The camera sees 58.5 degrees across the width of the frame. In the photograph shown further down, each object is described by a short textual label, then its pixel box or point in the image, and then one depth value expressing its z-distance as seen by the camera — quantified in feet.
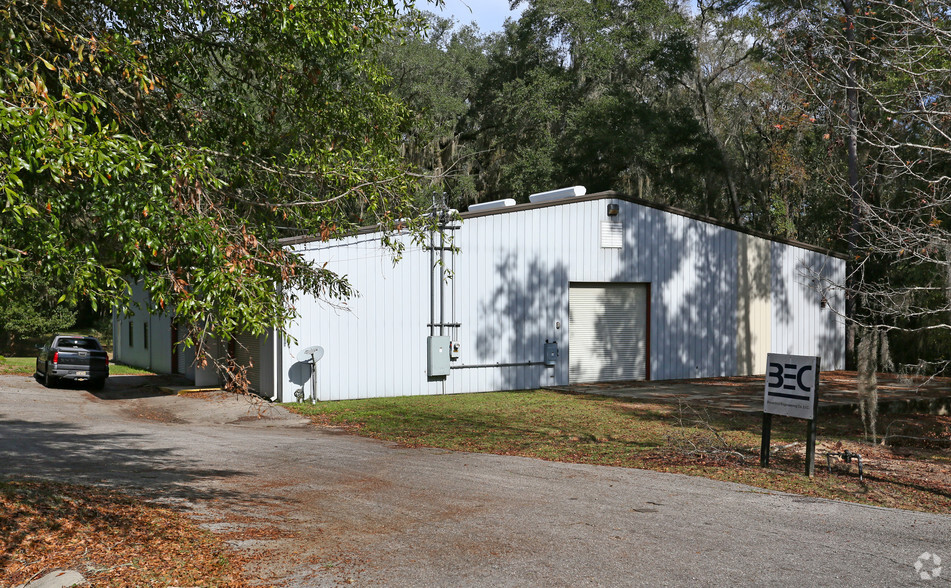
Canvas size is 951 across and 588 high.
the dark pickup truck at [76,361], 75.31
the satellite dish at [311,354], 59.88
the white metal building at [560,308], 63.46
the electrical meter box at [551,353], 72.84
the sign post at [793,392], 32.63
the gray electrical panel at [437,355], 65.98
